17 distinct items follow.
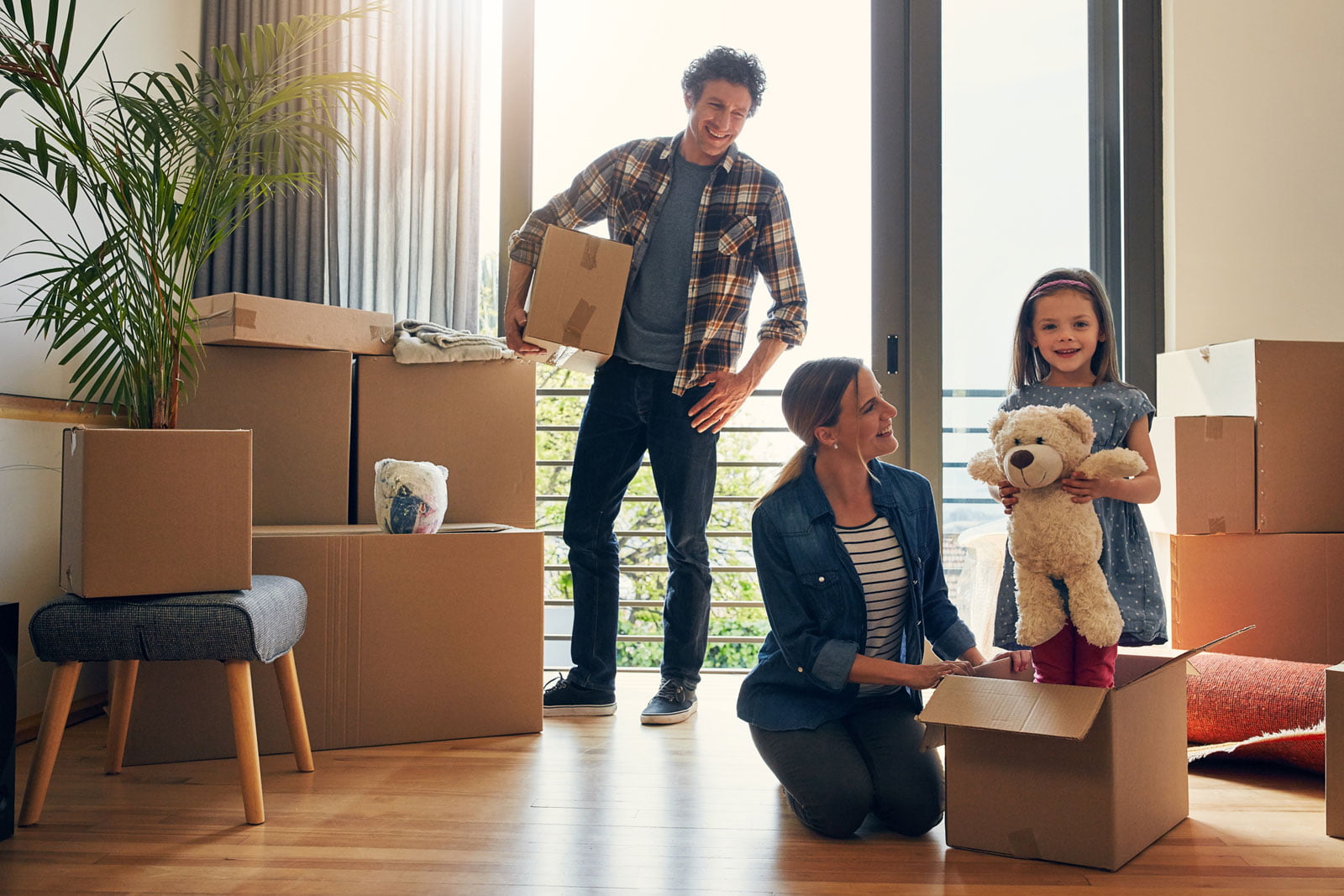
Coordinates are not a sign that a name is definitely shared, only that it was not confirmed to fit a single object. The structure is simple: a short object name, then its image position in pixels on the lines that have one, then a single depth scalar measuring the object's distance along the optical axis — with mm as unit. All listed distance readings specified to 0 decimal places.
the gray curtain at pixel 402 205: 2672
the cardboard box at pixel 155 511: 1579
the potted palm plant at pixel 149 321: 1591
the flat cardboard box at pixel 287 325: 2137
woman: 1557
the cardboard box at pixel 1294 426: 2193
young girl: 1778
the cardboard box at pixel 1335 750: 1512
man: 2242
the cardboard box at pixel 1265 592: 2166
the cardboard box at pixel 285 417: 2295
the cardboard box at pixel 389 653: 1933
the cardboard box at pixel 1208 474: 2158
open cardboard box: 1340
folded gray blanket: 2355
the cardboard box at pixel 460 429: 2379
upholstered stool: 1550
